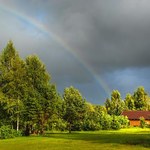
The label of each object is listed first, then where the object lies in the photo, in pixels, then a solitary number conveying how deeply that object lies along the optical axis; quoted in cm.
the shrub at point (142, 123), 7197
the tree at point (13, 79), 4114
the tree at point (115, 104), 9495
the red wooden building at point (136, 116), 8973
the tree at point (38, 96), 4165
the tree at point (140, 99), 10517
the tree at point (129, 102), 10400
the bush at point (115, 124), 6263
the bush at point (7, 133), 3746
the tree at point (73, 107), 5061
